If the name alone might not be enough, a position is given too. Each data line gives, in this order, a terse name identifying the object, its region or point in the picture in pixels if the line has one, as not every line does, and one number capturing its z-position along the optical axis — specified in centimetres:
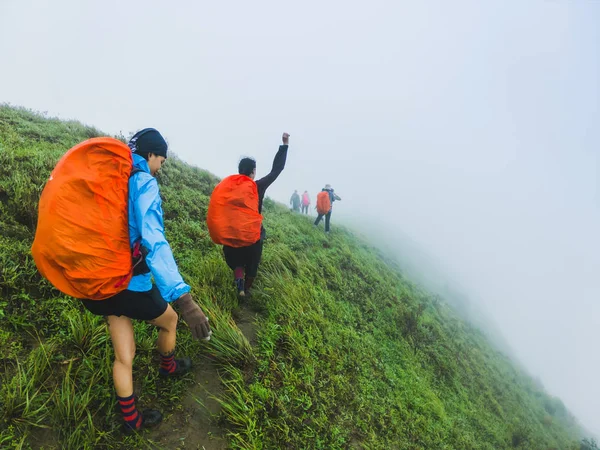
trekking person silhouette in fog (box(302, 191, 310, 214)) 2611
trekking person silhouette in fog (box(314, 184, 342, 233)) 1451
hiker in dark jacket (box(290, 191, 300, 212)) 2561
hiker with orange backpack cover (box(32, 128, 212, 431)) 191
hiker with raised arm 433
